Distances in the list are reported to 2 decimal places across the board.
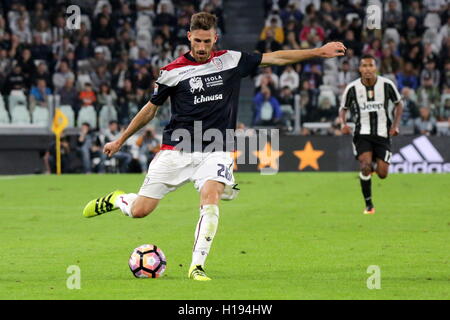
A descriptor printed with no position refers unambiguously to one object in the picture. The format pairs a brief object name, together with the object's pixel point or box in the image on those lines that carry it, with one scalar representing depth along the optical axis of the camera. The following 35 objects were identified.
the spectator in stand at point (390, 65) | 28.06
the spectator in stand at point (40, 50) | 29.95
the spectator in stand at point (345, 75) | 27.64
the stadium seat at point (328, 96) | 26.47
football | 9.34
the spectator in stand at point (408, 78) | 27.67
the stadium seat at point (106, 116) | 26.64
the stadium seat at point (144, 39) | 30.92
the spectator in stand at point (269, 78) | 27.50
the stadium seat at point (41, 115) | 26.81
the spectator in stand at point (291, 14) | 31.00
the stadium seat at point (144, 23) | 31.59
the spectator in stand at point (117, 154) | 26.36
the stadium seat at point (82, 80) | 27.96
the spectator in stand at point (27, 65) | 28.69
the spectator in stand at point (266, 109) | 26.36
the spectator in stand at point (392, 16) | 30.28
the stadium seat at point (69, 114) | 26.84
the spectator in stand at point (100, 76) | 28.70
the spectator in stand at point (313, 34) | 29.95
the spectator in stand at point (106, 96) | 26.94
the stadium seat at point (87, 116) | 26.77
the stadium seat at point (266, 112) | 26.45
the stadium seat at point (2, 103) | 26.67
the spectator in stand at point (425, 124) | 25.75
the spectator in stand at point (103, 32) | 30.72
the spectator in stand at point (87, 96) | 27.11
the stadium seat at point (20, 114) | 26.75
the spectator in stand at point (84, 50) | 29.81
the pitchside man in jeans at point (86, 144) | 26.42
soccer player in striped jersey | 16.42
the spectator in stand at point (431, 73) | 27.77
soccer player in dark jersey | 9.45
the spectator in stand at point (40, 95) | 26.83
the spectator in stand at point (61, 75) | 28.73
